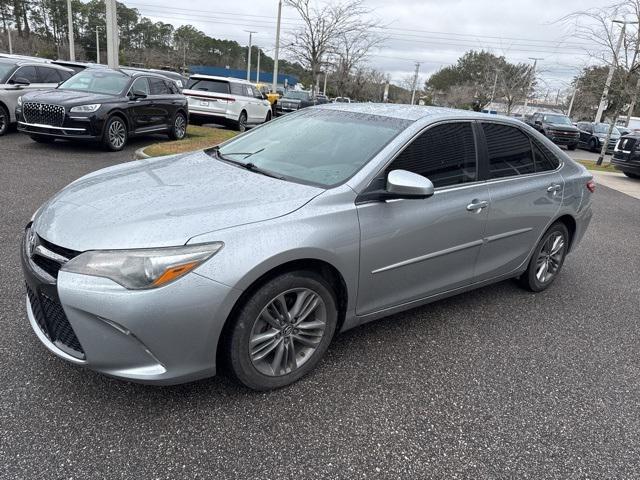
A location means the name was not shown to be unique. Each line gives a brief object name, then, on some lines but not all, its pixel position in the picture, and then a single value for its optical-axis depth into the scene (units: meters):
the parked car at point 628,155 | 13.03
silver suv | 10.30
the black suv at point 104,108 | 8.89
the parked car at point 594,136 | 24.53
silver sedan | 2.21
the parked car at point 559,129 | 24.16
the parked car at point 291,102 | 26.28
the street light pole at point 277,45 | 26.90
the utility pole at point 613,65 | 15.45
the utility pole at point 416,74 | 62.55
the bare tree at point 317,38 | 22.59
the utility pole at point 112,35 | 14.43
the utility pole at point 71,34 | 29.91
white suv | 15.12
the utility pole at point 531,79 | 37.71
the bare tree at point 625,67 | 15.13
